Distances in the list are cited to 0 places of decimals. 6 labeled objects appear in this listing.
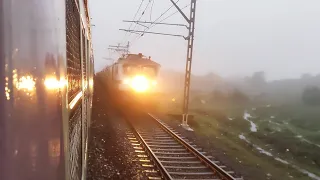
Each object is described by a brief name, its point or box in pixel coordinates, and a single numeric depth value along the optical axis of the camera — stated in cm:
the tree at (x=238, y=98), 5912
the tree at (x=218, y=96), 5953
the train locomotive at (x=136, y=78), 2144
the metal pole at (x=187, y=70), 1647
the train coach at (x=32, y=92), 88
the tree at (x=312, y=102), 5006
